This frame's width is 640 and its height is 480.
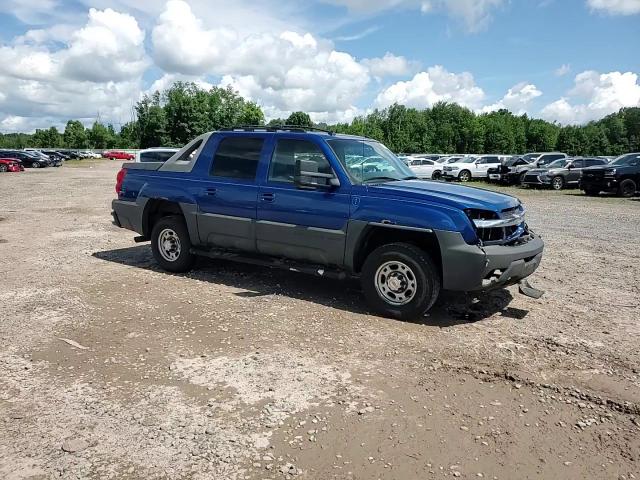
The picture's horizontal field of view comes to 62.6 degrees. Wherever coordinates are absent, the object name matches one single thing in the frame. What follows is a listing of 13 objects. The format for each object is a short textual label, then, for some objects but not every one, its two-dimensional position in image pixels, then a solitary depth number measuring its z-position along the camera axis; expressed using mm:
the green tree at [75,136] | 131250
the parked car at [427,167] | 31758
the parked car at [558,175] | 26392
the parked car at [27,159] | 48188
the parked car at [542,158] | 29156
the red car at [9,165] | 41000
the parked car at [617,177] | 21156
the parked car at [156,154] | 16891
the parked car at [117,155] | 88431
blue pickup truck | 5203
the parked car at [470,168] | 31891
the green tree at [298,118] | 93875
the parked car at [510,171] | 28719
